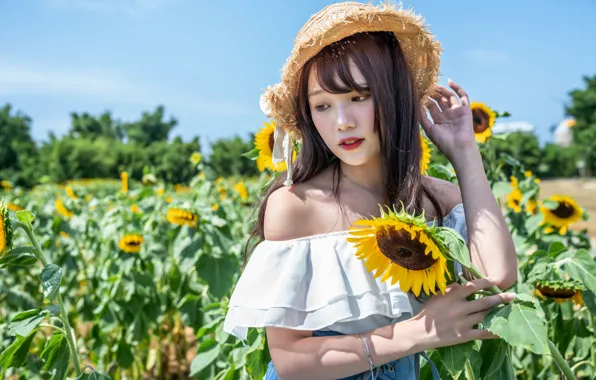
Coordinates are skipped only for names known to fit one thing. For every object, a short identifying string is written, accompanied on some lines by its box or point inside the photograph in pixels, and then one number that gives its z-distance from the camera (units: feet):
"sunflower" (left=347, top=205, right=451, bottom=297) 2.60
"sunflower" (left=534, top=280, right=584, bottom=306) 4.33
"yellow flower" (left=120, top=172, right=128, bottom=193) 10.40
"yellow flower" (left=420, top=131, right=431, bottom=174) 4.55
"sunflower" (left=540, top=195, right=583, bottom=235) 6.85
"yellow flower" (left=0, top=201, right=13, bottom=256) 3.76
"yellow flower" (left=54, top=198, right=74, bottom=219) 9.49
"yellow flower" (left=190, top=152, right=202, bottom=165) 8.78
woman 3.11
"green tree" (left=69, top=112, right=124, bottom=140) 164.14
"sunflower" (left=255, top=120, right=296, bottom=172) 5.19
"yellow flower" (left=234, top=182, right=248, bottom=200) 10.36
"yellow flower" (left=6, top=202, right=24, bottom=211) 9.31
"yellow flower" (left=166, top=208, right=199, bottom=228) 6.69
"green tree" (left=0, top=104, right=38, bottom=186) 99.31
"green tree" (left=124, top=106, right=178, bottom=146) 158.61
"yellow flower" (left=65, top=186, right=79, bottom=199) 10.13
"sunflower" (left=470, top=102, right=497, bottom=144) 5.93
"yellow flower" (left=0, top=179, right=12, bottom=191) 12.54
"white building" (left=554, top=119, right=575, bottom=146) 121.34
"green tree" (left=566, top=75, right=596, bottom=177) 101.91
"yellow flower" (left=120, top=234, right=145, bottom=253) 7.48
